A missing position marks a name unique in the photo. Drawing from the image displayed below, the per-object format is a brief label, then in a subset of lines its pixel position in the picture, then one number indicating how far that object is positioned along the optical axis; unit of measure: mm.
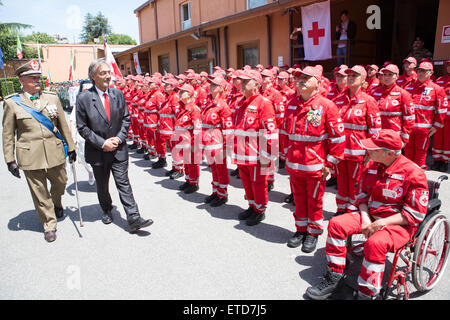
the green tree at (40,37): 76188
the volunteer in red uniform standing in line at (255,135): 4449
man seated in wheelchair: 2768
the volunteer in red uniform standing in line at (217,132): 5277
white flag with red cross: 9211
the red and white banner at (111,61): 11633
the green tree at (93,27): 85062
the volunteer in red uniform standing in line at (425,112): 6488
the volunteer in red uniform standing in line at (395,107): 5570
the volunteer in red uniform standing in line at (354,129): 4531
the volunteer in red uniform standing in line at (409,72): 7266
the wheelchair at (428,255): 2848
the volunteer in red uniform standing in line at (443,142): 6953
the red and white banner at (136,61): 21503
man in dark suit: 4359
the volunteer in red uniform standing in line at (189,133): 6086
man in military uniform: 4328
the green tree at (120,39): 88250
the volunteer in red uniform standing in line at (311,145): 3723
